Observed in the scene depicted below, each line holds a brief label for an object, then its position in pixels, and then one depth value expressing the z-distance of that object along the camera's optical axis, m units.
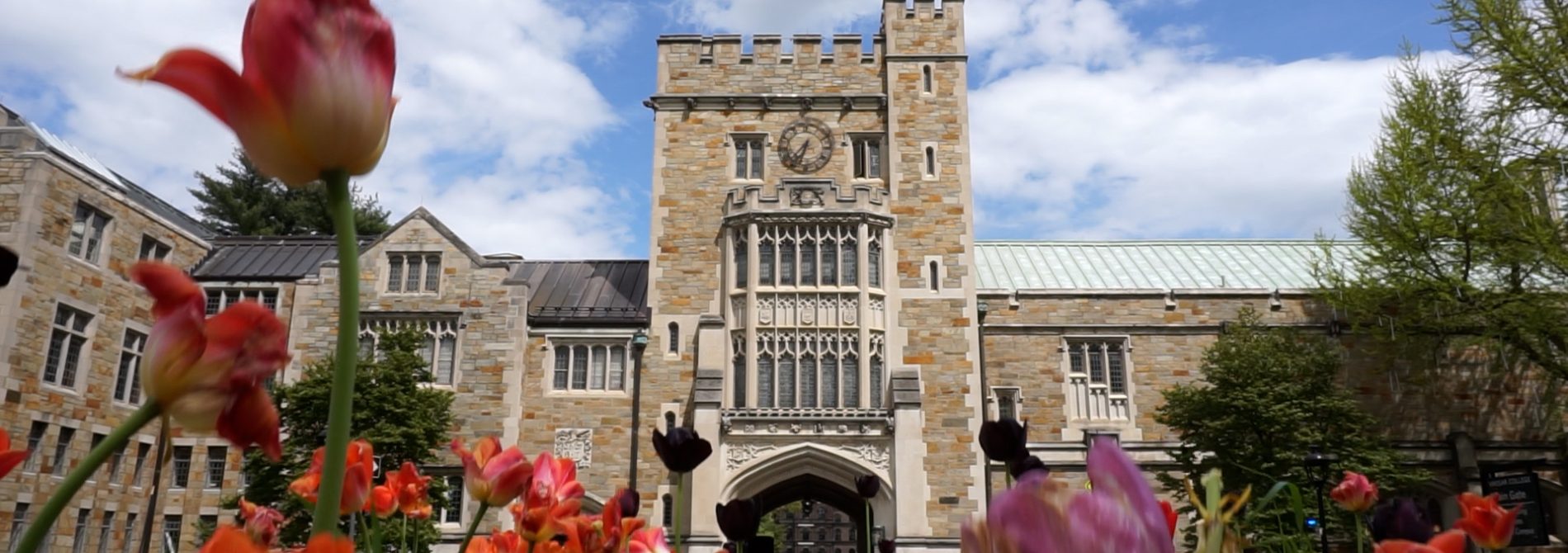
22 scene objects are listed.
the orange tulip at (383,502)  2.29
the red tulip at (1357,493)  3.22
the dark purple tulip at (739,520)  2.31
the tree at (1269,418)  18.33
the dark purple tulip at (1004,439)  2.19
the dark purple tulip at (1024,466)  1.88
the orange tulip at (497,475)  1.92
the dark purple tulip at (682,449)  2.28
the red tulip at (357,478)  1.76
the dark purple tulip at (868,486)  3.17
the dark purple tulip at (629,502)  2.59
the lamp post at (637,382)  19.98
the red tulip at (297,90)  0.74
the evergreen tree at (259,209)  36.66
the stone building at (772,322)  18.33
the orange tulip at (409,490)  2.50
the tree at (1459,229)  16.62
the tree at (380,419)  16.88
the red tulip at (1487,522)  2.25
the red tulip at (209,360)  0.83
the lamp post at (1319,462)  9.52
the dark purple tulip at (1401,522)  1.66
